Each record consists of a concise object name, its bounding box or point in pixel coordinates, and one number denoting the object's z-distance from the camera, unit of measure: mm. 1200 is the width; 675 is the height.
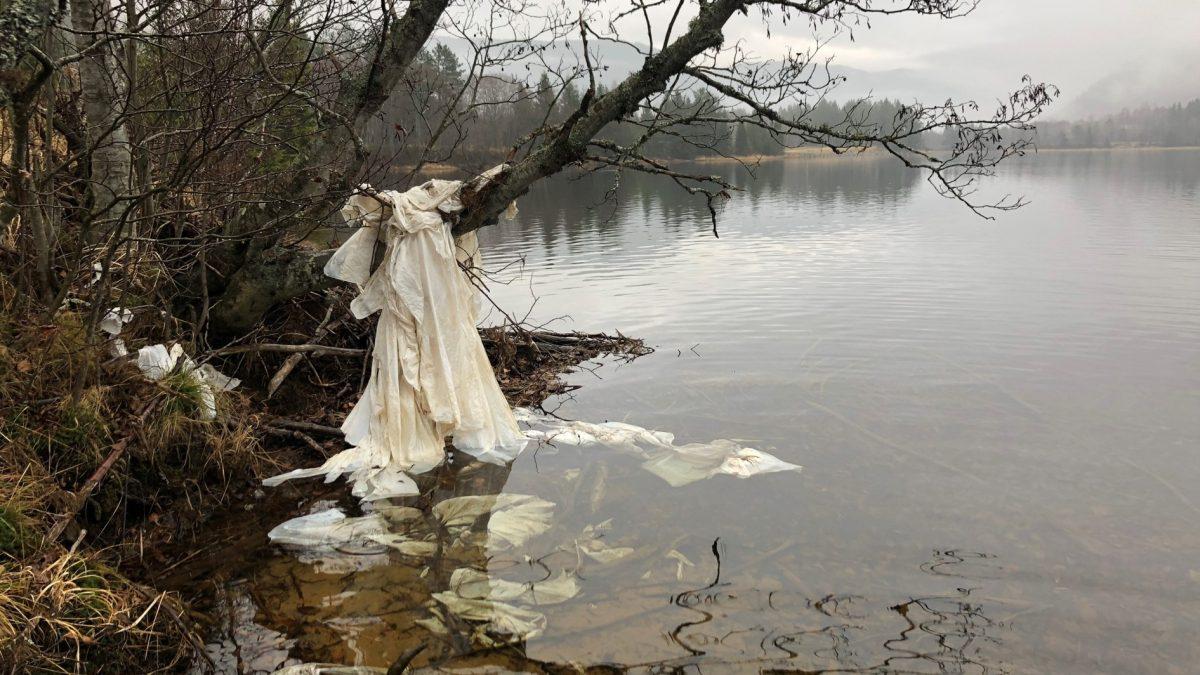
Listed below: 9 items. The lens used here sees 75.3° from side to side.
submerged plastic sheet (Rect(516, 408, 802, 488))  5902
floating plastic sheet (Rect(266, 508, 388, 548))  4688
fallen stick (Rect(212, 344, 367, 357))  5764
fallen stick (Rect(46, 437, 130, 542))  3758
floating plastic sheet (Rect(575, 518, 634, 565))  4613
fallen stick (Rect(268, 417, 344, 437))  6117
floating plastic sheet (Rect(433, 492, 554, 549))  4898
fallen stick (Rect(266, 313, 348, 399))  6403
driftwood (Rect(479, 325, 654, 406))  8055
